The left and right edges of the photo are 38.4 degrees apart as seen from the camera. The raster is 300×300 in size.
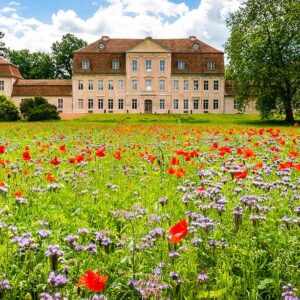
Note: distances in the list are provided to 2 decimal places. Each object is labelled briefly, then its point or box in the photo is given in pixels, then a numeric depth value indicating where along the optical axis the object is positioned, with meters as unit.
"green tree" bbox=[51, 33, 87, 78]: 95.12
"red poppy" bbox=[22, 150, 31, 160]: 5.21
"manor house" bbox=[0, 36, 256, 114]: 69.81
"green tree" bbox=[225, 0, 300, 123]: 36.69
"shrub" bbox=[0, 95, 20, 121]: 42.34
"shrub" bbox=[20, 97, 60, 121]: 42.31
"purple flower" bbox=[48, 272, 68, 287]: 2.21
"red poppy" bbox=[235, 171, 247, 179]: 3.94
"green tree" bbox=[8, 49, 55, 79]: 94.75
